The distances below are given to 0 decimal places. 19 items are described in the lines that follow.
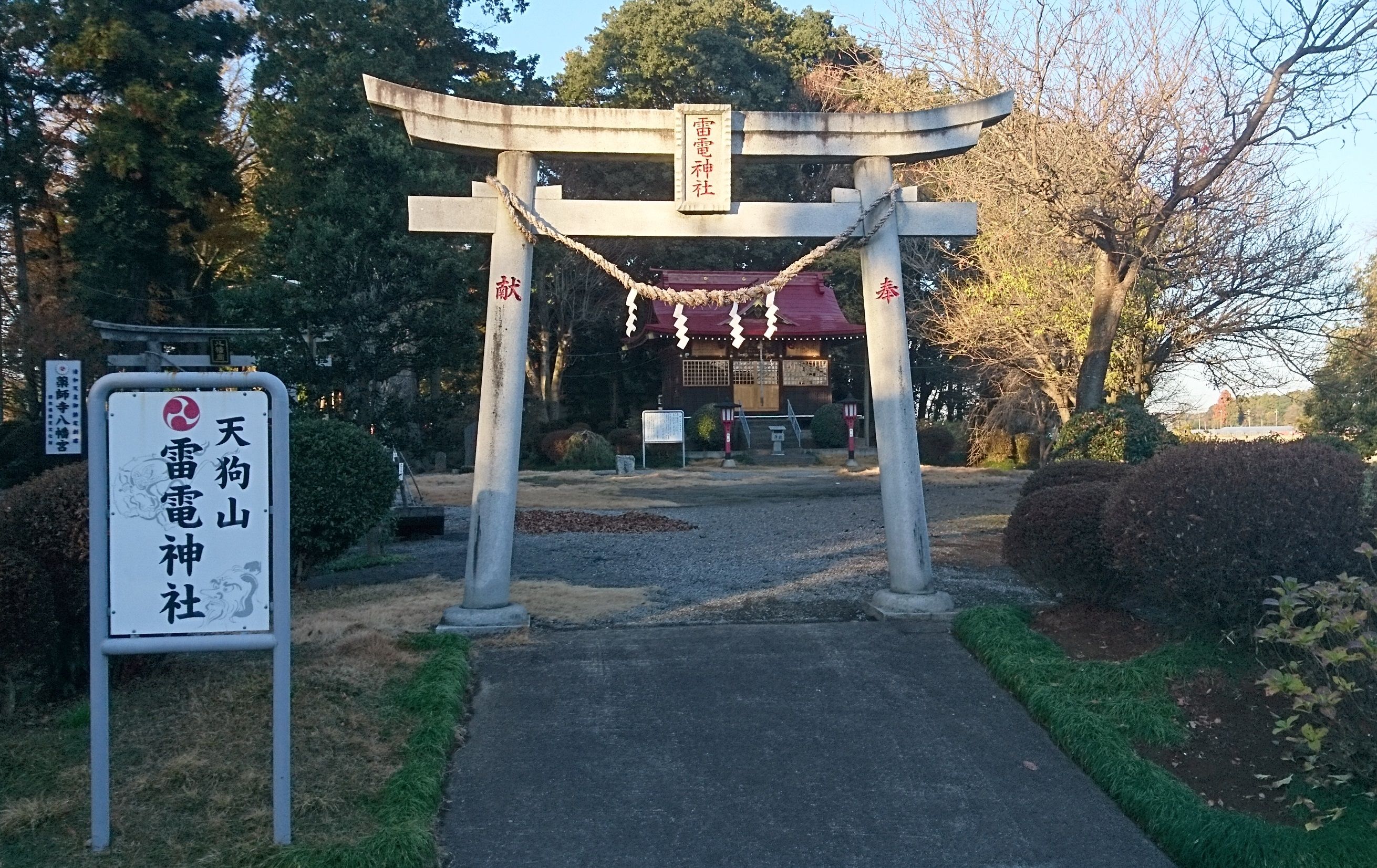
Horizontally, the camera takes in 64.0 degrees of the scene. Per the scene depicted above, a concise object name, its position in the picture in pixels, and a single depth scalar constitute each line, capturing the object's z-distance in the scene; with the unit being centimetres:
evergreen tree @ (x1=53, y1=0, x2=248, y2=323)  2523
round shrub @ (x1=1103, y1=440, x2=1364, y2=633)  586
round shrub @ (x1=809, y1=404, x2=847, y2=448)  3192
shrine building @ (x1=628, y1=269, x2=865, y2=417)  3331
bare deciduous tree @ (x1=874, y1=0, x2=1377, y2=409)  1168
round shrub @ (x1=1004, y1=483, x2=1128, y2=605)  741
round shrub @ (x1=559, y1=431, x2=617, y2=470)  2859
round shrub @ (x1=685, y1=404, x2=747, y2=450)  3073
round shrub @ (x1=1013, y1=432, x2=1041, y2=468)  2862
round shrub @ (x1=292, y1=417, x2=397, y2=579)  984
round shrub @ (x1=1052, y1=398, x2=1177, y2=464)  1299
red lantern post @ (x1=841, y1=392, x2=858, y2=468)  2884
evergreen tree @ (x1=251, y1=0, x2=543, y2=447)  1281
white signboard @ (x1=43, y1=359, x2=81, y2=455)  1577
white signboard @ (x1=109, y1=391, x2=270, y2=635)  441
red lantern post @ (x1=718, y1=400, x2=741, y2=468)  2854
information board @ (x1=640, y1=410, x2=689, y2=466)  2839
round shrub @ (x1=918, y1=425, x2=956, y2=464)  2956
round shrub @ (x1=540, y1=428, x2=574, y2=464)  2978
